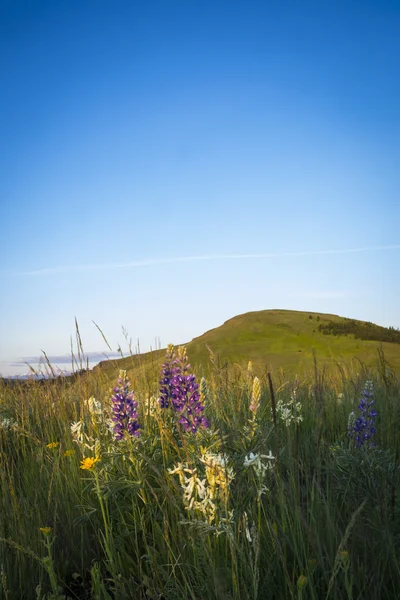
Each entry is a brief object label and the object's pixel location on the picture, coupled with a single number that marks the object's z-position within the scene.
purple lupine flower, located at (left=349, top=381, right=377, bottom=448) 3.40
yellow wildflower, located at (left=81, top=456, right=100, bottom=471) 2.49
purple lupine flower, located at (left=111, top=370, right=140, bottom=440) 3.00
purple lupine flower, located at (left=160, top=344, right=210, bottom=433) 2.82
